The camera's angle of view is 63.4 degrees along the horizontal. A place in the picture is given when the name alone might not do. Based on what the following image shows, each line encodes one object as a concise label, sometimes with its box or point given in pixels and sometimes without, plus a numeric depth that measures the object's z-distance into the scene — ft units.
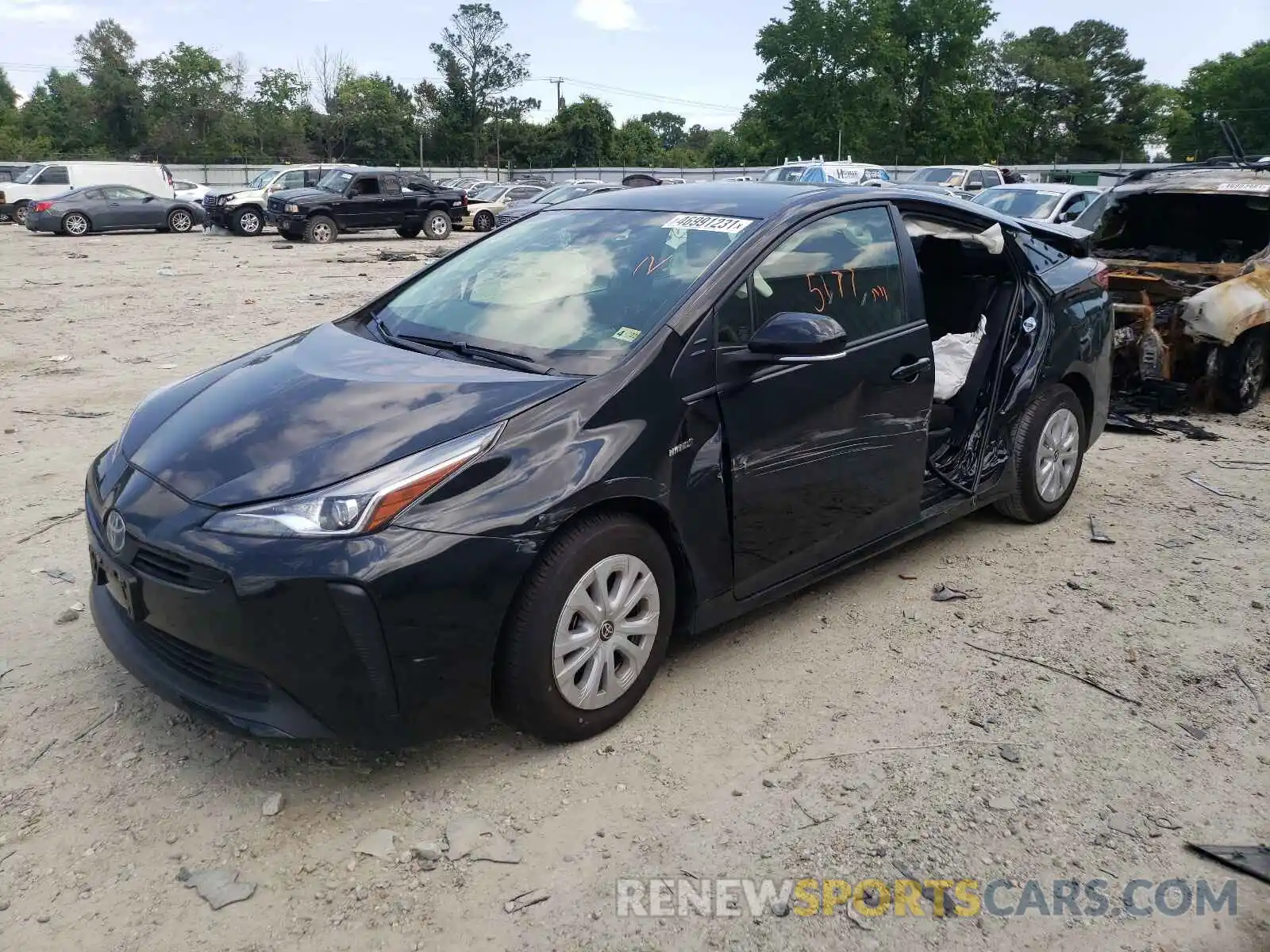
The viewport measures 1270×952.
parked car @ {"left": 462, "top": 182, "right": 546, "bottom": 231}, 95.09
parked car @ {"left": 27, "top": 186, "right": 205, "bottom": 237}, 84.43
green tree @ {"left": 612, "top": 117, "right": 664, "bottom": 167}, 251.60
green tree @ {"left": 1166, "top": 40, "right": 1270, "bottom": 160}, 247.50
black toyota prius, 9.17
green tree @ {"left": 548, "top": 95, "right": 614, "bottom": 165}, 242.17
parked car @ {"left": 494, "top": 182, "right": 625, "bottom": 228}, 65.11
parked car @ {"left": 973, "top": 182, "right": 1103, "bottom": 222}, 47.75
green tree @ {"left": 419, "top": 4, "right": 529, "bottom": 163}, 262.06
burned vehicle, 24.95
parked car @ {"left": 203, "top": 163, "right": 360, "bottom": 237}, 86.58
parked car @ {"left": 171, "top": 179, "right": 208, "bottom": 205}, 97.55
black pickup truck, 77.87
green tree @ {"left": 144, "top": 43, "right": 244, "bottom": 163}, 212.02
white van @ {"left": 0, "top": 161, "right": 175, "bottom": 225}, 96.27
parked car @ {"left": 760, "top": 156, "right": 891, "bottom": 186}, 82.28
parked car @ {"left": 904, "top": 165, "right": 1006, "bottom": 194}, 86.48
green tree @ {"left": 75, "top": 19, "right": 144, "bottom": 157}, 214.48
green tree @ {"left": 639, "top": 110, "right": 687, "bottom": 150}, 388.37
